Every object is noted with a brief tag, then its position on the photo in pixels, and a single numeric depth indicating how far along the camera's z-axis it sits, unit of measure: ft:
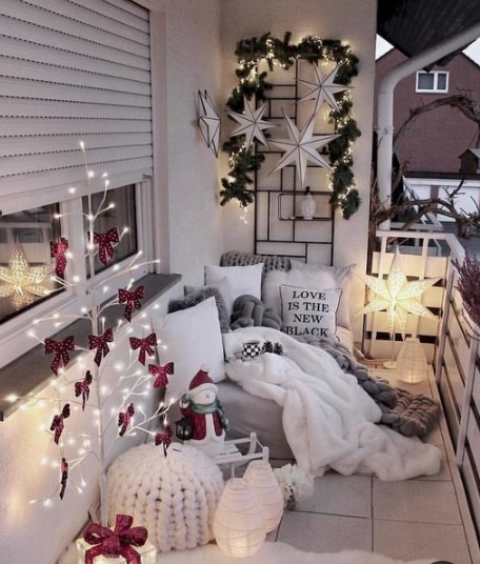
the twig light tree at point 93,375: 5.74
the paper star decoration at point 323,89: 13.03
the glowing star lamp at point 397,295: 13.47
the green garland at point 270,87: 13.29
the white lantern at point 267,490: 7.92
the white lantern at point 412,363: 12.83
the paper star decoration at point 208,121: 12.24
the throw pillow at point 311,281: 13.52
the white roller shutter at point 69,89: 6.06
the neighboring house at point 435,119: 37.96
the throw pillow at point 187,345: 9.86
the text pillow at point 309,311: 12.73
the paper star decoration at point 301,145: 13.21
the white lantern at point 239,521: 7.47
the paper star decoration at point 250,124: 13.38
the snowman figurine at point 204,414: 8.87
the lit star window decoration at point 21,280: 6.53
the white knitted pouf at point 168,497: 7.54
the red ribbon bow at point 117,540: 6.29
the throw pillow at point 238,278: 13.14
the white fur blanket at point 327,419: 9.53
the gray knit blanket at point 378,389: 10.55
